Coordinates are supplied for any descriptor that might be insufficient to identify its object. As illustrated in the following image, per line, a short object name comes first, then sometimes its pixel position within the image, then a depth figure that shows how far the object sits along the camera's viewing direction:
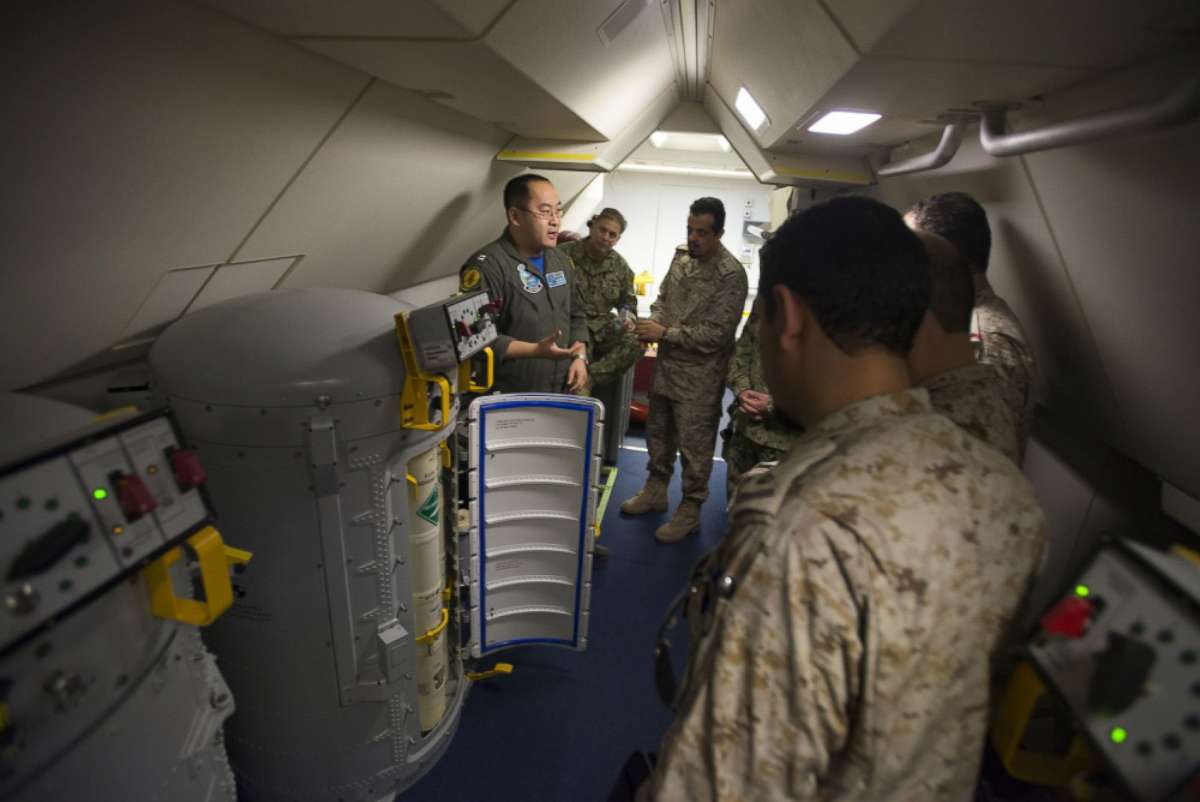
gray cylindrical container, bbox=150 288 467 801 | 1.49
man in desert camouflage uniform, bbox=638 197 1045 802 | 0.81
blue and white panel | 2.27
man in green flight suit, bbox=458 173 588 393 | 2.65
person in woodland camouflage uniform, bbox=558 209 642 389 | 3.76
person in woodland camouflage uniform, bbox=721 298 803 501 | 3.21
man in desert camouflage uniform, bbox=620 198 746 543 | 3.52
